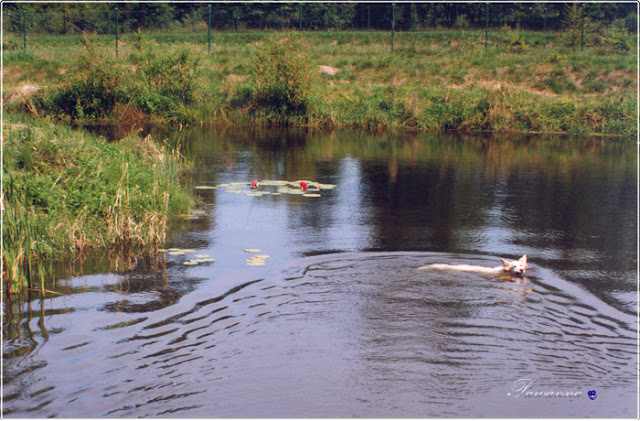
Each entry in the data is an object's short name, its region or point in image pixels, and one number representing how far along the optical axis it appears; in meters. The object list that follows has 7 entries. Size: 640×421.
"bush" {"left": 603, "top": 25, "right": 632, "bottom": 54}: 35.56
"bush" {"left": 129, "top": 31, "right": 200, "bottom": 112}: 26.62
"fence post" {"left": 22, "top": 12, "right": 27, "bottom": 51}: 38.44
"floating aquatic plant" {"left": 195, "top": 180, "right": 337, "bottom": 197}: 13.25
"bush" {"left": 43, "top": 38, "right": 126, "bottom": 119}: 26.05
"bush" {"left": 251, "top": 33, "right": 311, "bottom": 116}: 26.80
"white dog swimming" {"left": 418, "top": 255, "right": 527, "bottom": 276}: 8.30
